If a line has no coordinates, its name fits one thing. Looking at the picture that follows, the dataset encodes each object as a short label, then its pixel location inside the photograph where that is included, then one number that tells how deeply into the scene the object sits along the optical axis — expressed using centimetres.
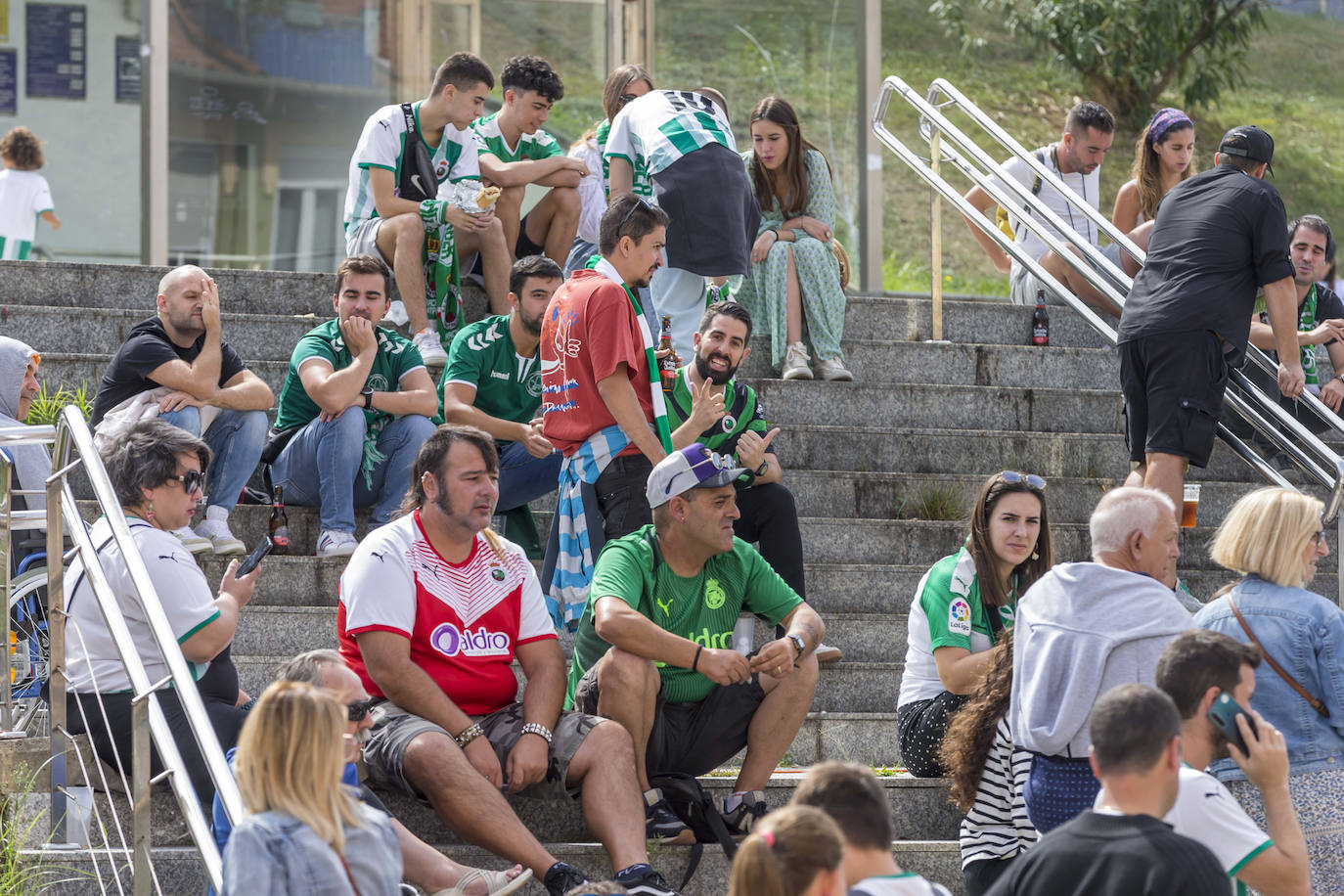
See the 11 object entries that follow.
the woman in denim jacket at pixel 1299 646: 840
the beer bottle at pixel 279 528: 1274
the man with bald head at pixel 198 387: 1252
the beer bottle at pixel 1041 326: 1764
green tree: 3344
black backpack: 955
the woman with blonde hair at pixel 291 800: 630
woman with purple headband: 1619
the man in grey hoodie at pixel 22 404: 1235
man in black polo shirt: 1270
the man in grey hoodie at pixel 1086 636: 832
